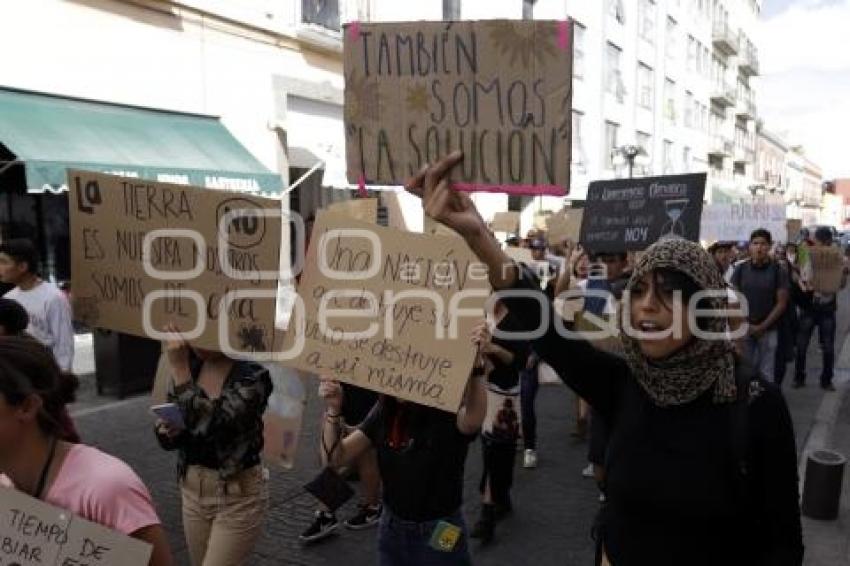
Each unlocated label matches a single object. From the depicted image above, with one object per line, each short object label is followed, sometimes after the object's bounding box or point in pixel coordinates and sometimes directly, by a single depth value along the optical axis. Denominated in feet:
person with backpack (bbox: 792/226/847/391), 29.19
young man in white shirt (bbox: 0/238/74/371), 16.37
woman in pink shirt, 5.70
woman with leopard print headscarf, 5.96
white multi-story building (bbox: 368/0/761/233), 82.12
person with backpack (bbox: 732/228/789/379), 24.68
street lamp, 57.00
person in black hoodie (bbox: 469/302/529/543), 15.37
